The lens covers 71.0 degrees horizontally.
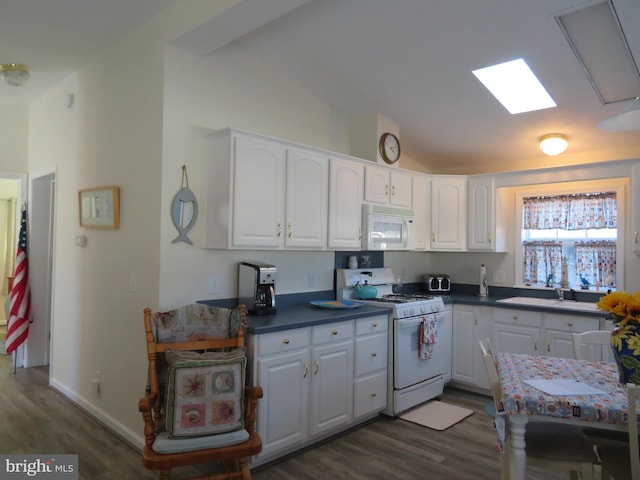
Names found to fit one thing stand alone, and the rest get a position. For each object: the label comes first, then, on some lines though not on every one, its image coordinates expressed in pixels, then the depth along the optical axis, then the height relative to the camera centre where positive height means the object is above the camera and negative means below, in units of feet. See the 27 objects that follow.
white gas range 11.99 -2.53
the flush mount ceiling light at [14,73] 11.71 +4.52
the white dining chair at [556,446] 6.48 -2.91
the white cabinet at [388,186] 13.02 +1.93
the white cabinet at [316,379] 9.06 -2.97
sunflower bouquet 5.95 -0.73
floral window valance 13.70 +1.30
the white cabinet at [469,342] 13.85 -2.89
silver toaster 16.05 -1.18
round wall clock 13.84 +3.21
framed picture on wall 10.86 +0.99
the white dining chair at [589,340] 8.73 -1.72
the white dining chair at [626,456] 5.43 -2.88
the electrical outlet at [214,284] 10.34 -0.85
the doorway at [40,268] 15.55 -0.82
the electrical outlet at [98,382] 11.42 -3.50
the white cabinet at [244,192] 9.57 +1.23
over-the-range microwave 12.75 +0.66
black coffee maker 10.09 -0.93
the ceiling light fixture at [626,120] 6.56 +2.05
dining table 5.88 -2.03
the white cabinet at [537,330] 12.23 -2.28
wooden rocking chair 7.14 -2.65
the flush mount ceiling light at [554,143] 13.23 +3.23
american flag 15.06 -1.93
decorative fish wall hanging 9.73 +0.80
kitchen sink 12.47 -1.54
